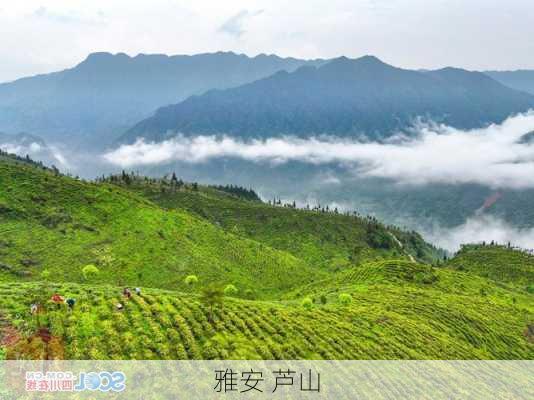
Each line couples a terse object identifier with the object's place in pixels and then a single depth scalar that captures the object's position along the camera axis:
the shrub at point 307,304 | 75.13
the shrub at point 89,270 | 84.75
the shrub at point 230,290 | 90.81
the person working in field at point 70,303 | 48.88
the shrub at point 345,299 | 82.65
